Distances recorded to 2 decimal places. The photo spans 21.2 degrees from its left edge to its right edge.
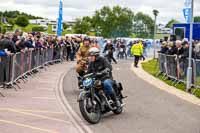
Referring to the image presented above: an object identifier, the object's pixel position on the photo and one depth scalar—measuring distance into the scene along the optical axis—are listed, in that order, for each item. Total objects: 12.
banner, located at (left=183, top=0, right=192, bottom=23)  23.42
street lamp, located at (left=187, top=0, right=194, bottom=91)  18.74
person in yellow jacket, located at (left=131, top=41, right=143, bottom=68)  35.90
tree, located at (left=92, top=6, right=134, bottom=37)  82.38
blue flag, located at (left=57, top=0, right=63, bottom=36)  40.59
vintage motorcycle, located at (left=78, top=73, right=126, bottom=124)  11.28
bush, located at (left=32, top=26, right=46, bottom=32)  86.75
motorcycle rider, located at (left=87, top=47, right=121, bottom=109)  12.20
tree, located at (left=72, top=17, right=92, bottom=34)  89.00
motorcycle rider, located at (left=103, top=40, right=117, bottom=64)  37.73
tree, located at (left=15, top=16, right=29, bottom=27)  94.86
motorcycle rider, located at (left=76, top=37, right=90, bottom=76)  16.88
